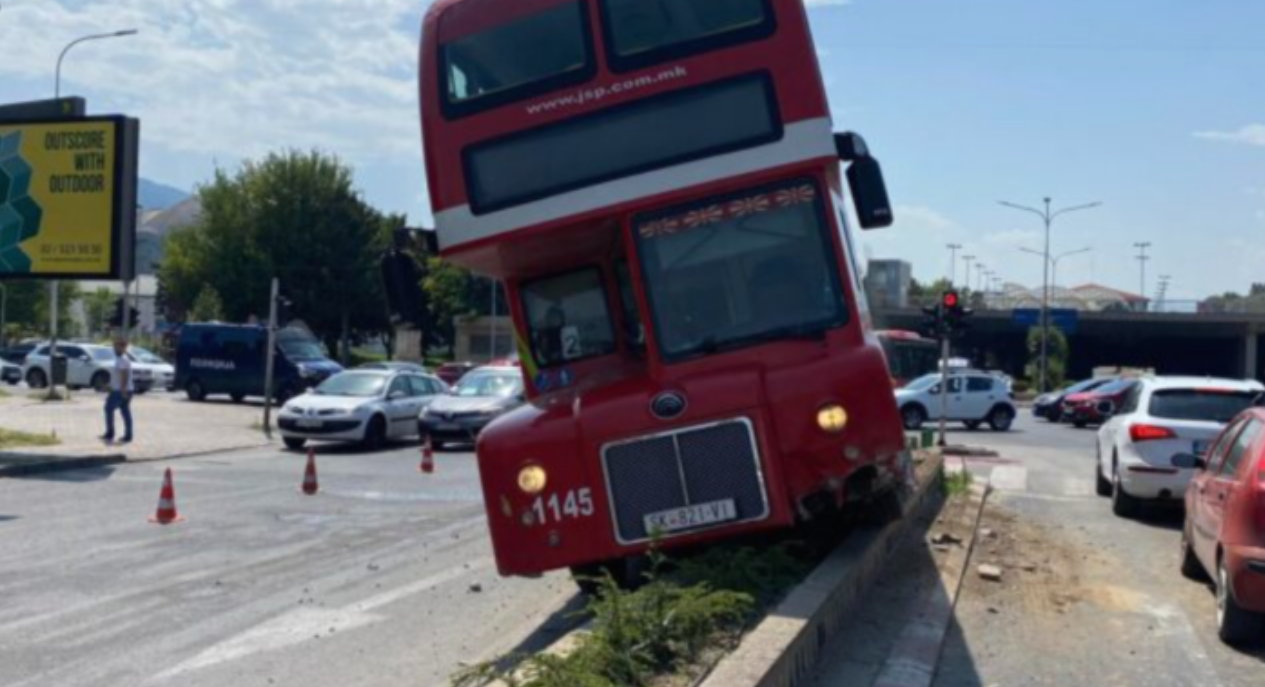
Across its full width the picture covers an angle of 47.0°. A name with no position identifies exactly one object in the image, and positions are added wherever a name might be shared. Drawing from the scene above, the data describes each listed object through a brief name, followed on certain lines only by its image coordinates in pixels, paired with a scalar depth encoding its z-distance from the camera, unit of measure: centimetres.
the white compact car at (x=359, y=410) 2620
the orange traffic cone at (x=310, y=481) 1767
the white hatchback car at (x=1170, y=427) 1482
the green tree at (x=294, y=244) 7162
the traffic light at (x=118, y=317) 4116
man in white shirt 2473
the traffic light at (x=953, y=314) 2870
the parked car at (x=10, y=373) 5431
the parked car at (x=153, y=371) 4912
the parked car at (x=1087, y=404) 4428
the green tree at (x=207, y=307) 6862
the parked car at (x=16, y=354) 6062
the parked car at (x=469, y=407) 2628
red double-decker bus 860
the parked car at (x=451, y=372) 5356
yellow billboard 2370
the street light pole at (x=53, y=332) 3725
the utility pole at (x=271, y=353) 2841
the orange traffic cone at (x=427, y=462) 2160
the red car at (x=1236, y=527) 823
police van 4284
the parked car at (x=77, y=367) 4762
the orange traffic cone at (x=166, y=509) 1447
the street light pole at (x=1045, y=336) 7544
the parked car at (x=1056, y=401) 4847
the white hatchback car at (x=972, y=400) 3997
